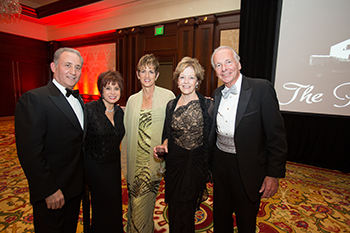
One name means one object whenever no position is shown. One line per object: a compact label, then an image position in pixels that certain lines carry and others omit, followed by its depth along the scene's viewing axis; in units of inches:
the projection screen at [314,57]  140.0
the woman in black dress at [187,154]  65.6
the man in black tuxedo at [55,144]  47.3
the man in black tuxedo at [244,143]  56.3
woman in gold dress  77.0
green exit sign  240.1
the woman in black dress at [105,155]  64.8
